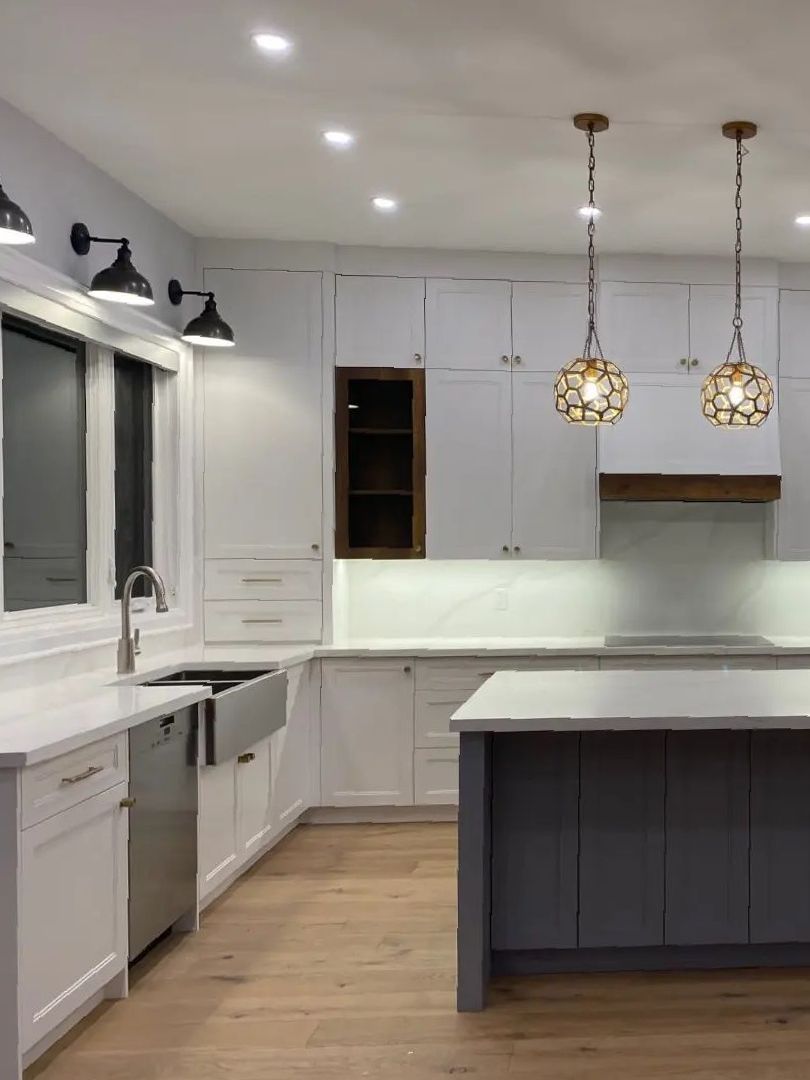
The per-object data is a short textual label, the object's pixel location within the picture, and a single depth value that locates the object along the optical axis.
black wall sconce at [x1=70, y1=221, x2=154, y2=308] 3.48
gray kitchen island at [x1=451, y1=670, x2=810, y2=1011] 2.99
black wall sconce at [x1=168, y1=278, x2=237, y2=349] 4.34
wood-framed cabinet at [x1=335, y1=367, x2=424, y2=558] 5.00
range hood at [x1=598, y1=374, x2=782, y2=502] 5.00
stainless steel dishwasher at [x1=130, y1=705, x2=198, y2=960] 2.95
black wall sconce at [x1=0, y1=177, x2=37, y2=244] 2.57
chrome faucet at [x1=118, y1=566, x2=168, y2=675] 3.79
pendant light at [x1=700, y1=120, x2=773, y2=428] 3.24
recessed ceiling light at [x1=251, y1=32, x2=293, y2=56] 2.89
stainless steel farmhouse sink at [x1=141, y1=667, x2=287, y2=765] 3.49
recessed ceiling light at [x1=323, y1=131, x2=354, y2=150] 3.61
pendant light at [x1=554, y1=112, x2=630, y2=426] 3.17
